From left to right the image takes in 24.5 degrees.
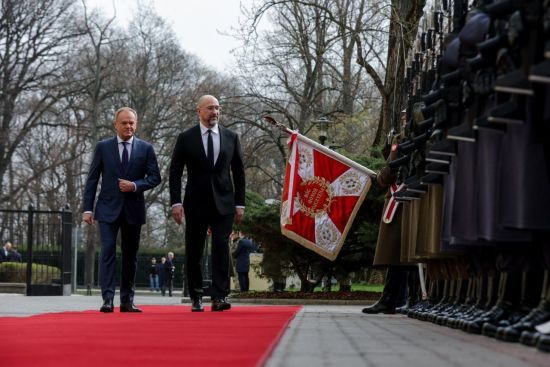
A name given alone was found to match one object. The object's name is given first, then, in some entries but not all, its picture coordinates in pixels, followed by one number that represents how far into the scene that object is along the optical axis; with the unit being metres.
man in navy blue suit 12.97
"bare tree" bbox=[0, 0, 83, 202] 50.25
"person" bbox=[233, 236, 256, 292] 35.44
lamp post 30.12
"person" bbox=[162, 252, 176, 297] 43.94
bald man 13.09
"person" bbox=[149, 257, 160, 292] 50.09
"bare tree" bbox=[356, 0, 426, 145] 23.12
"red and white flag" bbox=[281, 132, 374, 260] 18.70
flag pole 18.25
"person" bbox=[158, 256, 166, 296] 46.62
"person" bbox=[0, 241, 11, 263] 41.15
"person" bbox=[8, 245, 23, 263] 40.72
